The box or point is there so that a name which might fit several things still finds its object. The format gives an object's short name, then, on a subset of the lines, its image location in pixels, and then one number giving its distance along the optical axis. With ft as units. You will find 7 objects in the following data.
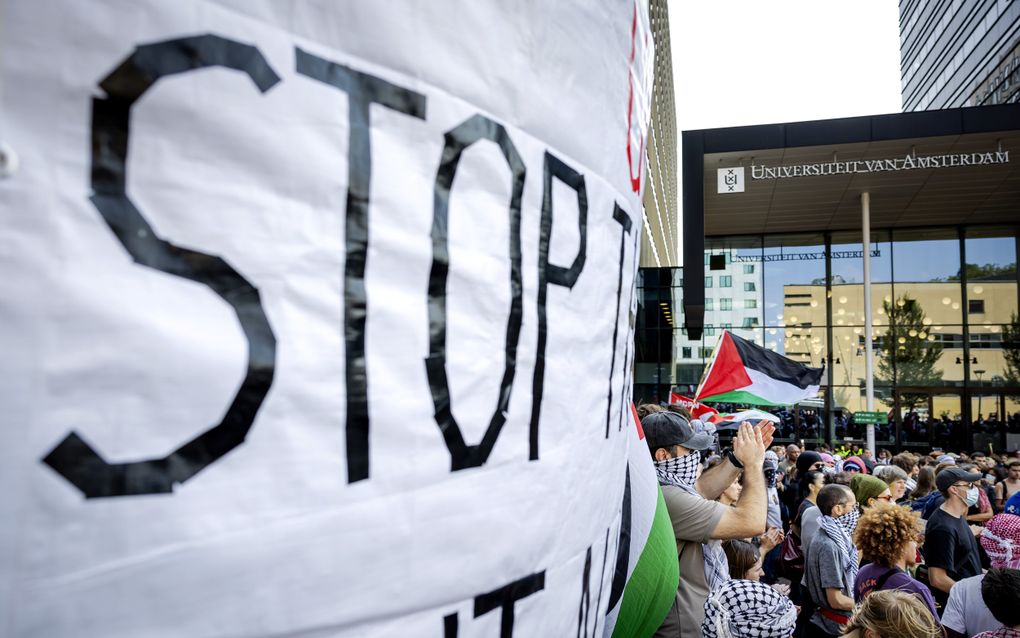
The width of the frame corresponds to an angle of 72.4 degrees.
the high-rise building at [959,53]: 104.78
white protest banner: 1.73
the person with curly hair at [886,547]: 11.11
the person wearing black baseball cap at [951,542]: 13.80
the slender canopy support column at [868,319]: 51.34
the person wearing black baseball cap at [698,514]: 7.72
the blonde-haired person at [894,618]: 7.73
